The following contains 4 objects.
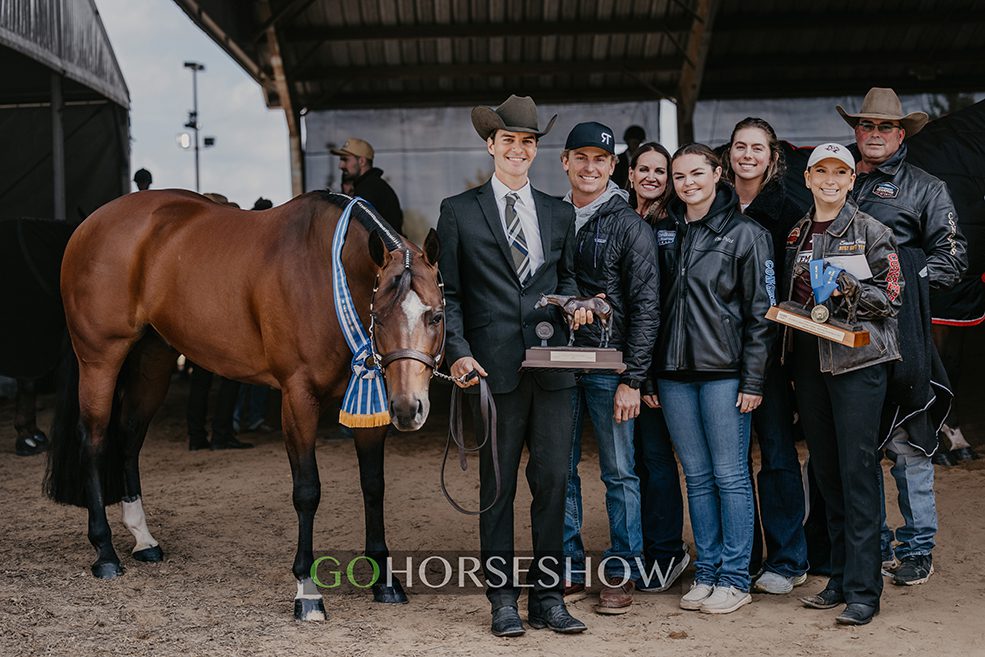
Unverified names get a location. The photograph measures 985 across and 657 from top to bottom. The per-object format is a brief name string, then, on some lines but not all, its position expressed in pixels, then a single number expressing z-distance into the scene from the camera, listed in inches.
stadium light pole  1089.4
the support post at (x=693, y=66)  420.2
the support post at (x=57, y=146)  378.9
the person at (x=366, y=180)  285.6
